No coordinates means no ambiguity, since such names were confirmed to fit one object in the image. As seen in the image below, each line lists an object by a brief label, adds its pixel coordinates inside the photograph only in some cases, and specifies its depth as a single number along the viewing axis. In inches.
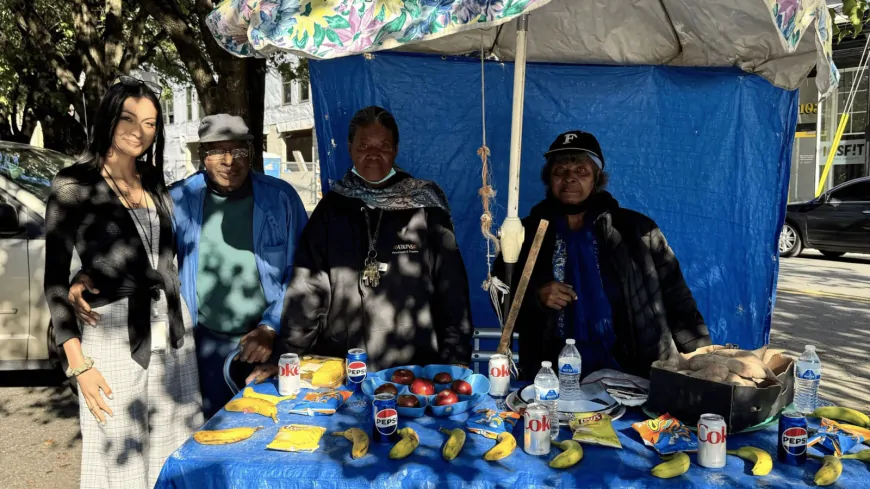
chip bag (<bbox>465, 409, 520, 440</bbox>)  87.4
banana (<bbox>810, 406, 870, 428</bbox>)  92.6
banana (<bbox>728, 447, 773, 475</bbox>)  76.4
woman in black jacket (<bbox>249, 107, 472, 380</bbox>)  113.0
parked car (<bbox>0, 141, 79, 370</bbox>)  189.6
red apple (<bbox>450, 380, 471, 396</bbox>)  97.1
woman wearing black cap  115.6
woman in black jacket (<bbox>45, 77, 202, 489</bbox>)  100.3
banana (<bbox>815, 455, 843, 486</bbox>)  73.6
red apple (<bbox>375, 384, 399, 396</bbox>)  96.8
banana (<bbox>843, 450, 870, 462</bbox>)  79.4
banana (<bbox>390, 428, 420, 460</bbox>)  79.5
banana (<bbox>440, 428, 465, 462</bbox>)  79.4
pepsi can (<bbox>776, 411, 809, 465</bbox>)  78.9
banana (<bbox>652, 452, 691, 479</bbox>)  75.8
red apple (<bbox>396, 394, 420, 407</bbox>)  93.3
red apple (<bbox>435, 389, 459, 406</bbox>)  93.2
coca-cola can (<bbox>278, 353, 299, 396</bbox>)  101.4
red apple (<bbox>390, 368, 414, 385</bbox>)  102.3
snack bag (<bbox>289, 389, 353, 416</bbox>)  94.3
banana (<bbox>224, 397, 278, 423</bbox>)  93.4
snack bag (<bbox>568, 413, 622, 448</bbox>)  83.3
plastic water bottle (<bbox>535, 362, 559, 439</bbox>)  87.5
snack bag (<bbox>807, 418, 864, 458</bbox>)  82.4
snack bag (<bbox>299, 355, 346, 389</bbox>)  106.3
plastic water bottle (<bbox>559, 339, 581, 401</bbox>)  97.4
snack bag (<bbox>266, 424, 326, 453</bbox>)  81.9
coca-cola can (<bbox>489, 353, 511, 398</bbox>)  102.6
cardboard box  85.0
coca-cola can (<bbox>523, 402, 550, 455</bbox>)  80.8
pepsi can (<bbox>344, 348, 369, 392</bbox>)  105.2
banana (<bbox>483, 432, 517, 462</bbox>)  79.1
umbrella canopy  84.8
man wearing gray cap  117.5
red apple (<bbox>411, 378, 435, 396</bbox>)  96.4
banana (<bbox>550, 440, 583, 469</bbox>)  77.5
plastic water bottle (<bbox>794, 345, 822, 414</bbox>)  93.3
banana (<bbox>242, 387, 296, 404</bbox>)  100.0
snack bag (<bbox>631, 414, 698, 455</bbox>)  81.9
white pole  105.5
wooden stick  105.0
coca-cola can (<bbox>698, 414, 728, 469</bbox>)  77.7
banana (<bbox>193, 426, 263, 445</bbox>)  83.5
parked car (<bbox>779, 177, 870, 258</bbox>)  450.0
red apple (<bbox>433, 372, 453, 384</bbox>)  101.4
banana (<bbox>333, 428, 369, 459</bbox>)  80.4
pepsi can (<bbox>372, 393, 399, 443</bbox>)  84.3
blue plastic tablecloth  75.5
